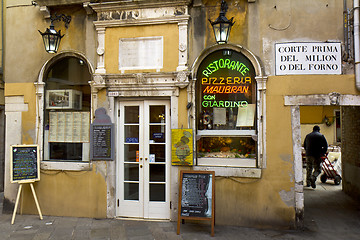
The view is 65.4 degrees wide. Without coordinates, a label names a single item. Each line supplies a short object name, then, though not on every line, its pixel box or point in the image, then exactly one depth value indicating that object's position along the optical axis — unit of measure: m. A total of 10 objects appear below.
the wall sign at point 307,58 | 5.56
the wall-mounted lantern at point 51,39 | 6.13
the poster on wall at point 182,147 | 5.90
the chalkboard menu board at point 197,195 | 5.42
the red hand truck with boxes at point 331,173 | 9.41
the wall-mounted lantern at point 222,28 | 5.38
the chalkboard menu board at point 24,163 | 6.07
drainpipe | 5.38
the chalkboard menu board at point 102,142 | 6.24
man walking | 8.91
